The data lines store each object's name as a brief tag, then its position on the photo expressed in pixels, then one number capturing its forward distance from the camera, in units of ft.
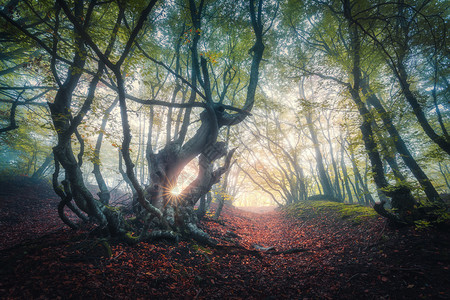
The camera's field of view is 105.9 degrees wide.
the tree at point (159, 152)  13.47
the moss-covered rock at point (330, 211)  20.76
